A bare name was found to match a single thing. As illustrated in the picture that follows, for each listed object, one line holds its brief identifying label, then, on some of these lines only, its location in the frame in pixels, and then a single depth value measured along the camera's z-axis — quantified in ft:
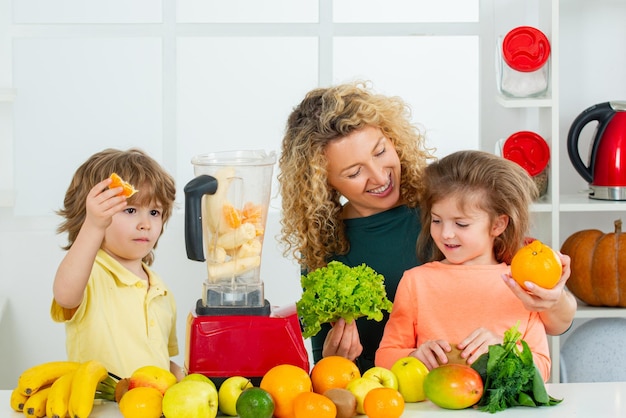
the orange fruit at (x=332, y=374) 7.67
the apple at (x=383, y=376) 7.64
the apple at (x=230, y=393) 7.49
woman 9.73
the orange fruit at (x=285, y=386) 7.42
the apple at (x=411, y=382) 7.73
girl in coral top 8.84
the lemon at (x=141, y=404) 7.32
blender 7.84
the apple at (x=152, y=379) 7.51
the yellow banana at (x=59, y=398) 7.43
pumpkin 12.74
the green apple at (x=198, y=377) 7.55
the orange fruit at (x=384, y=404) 7.24
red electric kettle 12.83
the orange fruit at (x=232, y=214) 7.92
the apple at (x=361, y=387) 7.47
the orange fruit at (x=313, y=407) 7.19
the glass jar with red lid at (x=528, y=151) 12.86
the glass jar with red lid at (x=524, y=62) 12.72
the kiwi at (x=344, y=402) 7.39
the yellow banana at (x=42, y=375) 7.59
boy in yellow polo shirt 9.12
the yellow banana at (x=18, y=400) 7.60
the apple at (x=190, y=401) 7.27
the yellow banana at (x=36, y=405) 7.49
